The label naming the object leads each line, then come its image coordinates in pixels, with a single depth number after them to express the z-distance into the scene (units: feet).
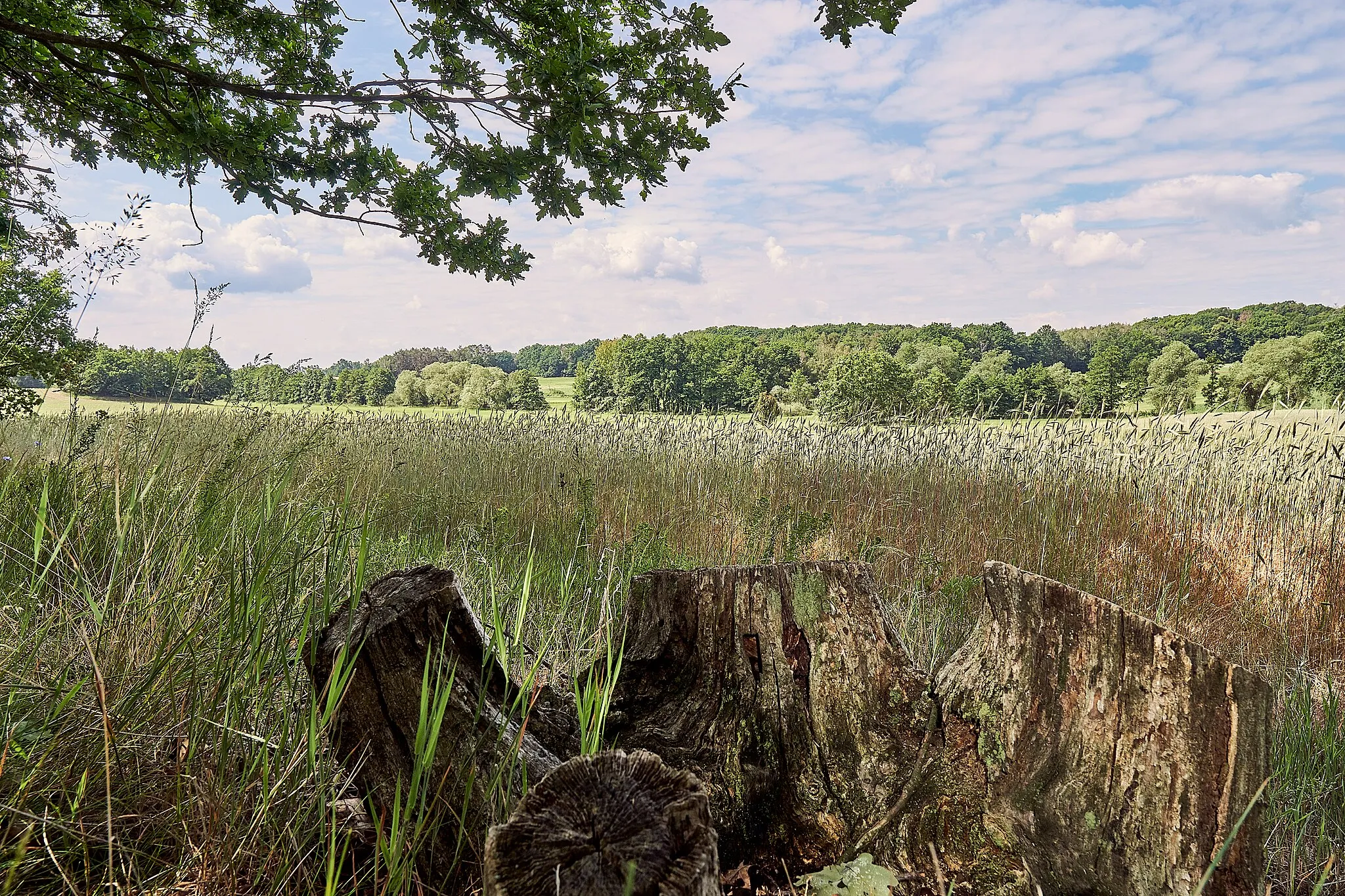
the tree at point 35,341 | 13.65
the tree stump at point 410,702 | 4.89
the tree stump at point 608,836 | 2.98
